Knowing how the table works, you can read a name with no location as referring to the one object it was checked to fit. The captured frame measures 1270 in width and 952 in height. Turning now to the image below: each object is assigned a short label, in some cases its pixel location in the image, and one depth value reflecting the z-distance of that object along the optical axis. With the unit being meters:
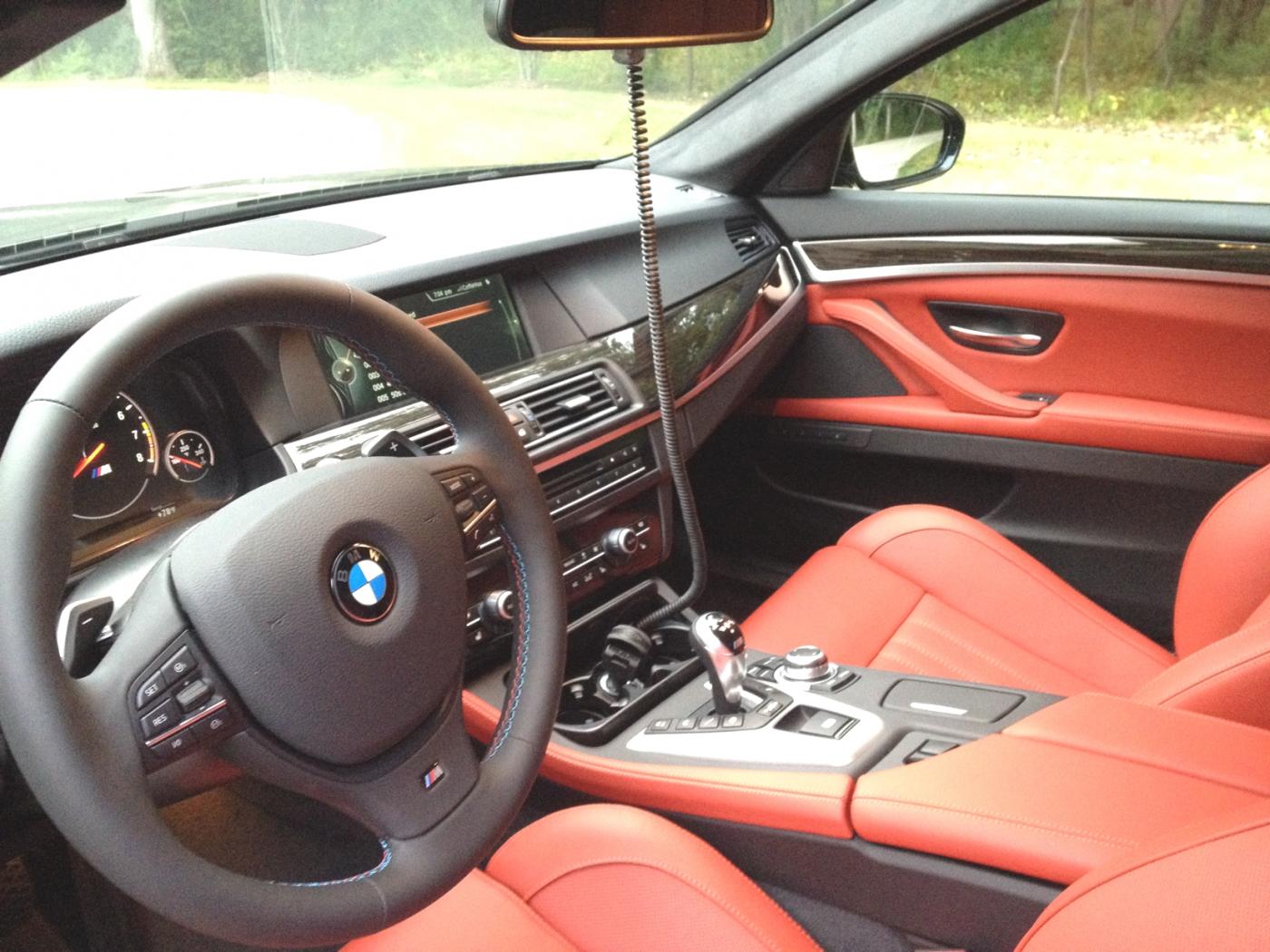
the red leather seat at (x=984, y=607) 1.72
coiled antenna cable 1.62
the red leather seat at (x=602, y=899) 1.18
